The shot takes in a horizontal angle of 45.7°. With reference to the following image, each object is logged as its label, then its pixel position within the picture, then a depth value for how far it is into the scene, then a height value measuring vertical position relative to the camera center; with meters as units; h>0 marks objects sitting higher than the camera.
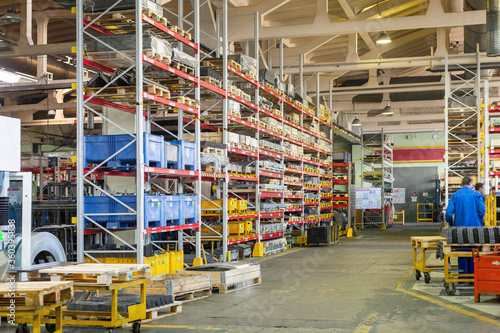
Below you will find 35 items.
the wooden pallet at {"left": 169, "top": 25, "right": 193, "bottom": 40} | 11.73 +3.29
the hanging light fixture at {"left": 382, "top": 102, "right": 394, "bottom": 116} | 28.37 +3.87
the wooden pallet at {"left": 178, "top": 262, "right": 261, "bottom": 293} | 9.95 -1.44
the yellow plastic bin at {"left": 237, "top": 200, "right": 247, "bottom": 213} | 15.57 -0.34
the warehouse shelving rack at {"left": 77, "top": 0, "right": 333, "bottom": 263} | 9.91 +1.61
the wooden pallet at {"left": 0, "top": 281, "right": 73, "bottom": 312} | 5.40 -0.92
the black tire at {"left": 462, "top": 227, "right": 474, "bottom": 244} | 9.67 -0.78
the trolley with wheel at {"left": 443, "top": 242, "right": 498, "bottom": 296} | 9.48 -1.05
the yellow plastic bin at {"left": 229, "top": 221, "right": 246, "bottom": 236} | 15.55 -0.92
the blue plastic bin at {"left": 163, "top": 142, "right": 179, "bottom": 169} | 11.04 +0.72
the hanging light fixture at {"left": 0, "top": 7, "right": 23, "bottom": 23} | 14.91 +4.51
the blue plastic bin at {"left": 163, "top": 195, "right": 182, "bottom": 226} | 10.83 -0.27
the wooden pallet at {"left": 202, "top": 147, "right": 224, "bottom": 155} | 13.75 +1.01
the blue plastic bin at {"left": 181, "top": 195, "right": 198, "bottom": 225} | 11.54 -0.28
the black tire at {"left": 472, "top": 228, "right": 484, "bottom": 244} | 9.69 -0.75
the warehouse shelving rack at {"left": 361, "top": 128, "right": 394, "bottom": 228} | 33.03 +1.42
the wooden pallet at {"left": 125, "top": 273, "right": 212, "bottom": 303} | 8.55 -1.38
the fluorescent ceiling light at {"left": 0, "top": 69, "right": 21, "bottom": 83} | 9.90 +1.99
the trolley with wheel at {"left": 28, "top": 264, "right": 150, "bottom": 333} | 6.62 -1.01
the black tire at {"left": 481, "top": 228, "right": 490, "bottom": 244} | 9.70 -0.74
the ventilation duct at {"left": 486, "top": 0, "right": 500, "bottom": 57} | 15.31 +4.18
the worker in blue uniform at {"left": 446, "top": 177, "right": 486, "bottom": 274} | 10.54 -0.32
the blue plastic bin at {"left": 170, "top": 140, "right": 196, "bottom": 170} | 11.54 +0.78
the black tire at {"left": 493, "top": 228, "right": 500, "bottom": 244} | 9.66 -0.77
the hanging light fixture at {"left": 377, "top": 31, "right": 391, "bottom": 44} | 18.42 +4.73
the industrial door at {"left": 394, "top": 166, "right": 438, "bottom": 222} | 42.88 +0.46
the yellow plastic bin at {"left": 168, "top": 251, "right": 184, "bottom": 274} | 11.13 -1.28
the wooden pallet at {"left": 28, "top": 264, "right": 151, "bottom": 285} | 6.68 -0.90
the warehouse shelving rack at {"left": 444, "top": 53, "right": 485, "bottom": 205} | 18.22 +2.00
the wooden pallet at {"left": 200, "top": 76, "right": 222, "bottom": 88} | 13.46 +2.61
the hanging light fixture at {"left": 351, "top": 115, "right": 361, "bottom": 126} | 30.90 +3.62
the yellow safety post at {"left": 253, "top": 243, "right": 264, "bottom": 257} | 16.89 -1.63
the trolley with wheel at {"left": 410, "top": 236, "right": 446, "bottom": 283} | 10.70 -1.07
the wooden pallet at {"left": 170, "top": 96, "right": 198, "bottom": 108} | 11.75 +1.87
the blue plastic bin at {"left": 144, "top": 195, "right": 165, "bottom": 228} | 10.05 -0.29
